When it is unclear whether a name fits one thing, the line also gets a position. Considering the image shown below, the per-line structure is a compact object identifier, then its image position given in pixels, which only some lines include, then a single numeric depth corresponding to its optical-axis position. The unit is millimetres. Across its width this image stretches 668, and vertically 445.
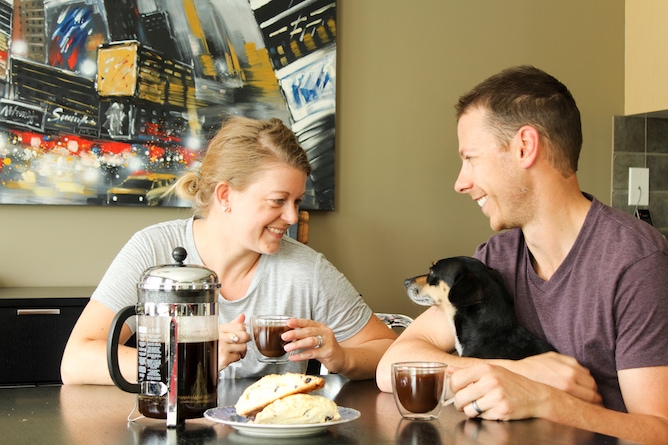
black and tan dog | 1711
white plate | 1152
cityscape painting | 3104
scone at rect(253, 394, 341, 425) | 1161
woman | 2078
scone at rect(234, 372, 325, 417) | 1200
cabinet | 2750
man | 1397
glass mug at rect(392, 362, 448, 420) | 1279
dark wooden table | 1166
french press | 1222
